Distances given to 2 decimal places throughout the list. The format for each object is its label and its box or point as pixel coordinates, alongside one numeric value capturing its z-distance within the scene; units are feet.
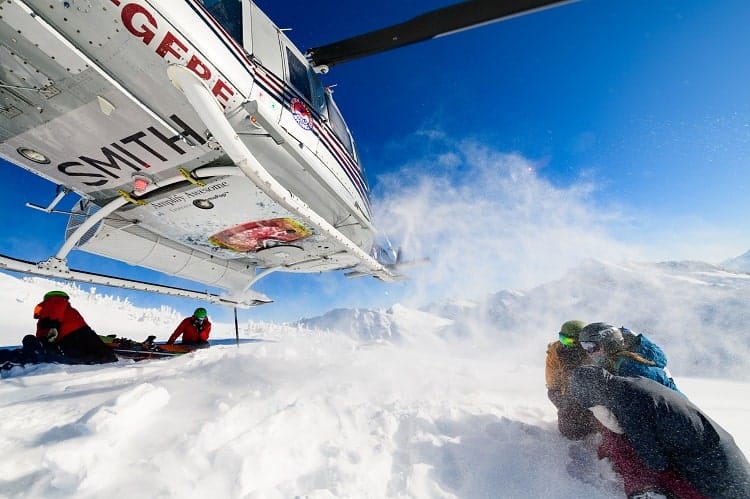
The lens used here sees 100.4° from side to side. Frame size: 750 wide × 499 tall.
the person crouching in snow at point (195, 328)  24.53
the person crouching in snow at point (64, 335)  16.03
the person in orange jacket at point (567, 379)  7.07
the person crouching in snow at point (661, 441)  4.75
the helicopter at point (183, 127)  7.39
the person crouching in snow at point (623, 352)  6.31
